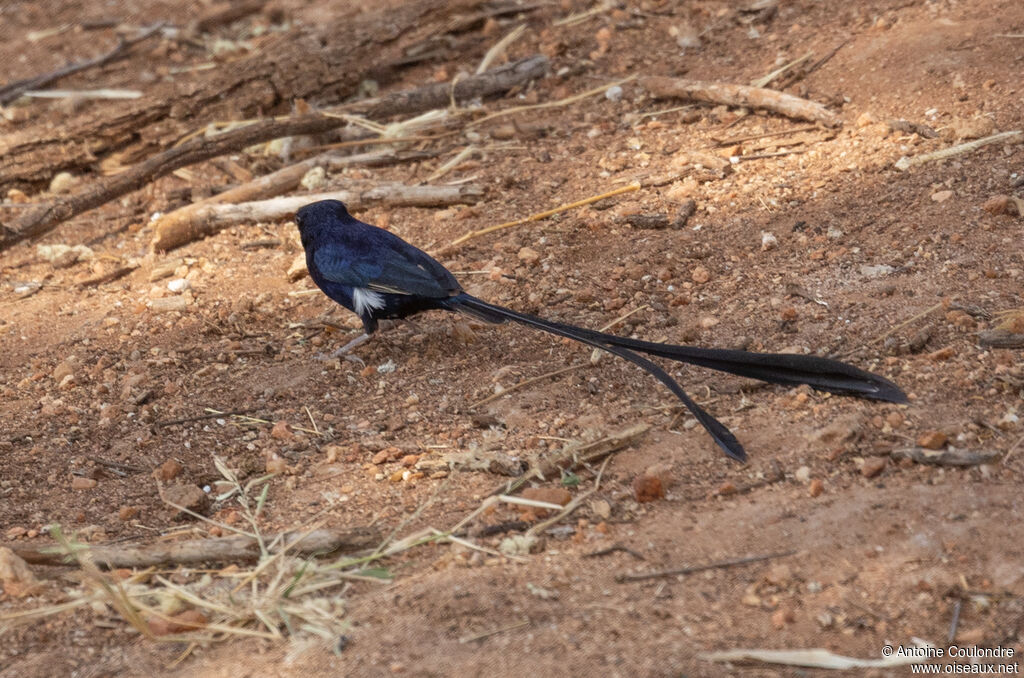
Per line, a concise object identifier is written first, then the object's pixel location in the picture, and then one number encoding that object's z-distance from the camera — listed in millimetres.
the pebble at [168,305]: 10281
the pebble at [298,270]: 10664
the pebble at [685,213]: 10305
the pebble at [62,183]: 13164
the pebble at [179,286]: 10656
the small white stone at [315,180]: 12148
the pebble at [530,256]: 10242
